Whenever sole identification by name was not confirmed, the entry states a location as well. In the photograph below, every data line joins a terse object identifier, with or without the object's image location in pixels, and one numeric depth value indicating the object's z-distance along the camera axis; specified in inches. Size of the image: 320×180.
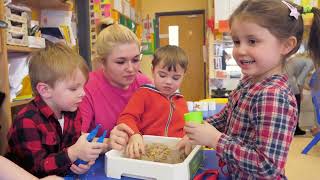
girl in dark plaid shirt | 26.8
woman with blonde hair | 50.4
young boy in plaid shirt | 33.1
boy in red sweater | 48.4
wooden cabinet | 57.4
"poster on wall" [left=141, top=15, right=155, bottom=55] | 206.4
